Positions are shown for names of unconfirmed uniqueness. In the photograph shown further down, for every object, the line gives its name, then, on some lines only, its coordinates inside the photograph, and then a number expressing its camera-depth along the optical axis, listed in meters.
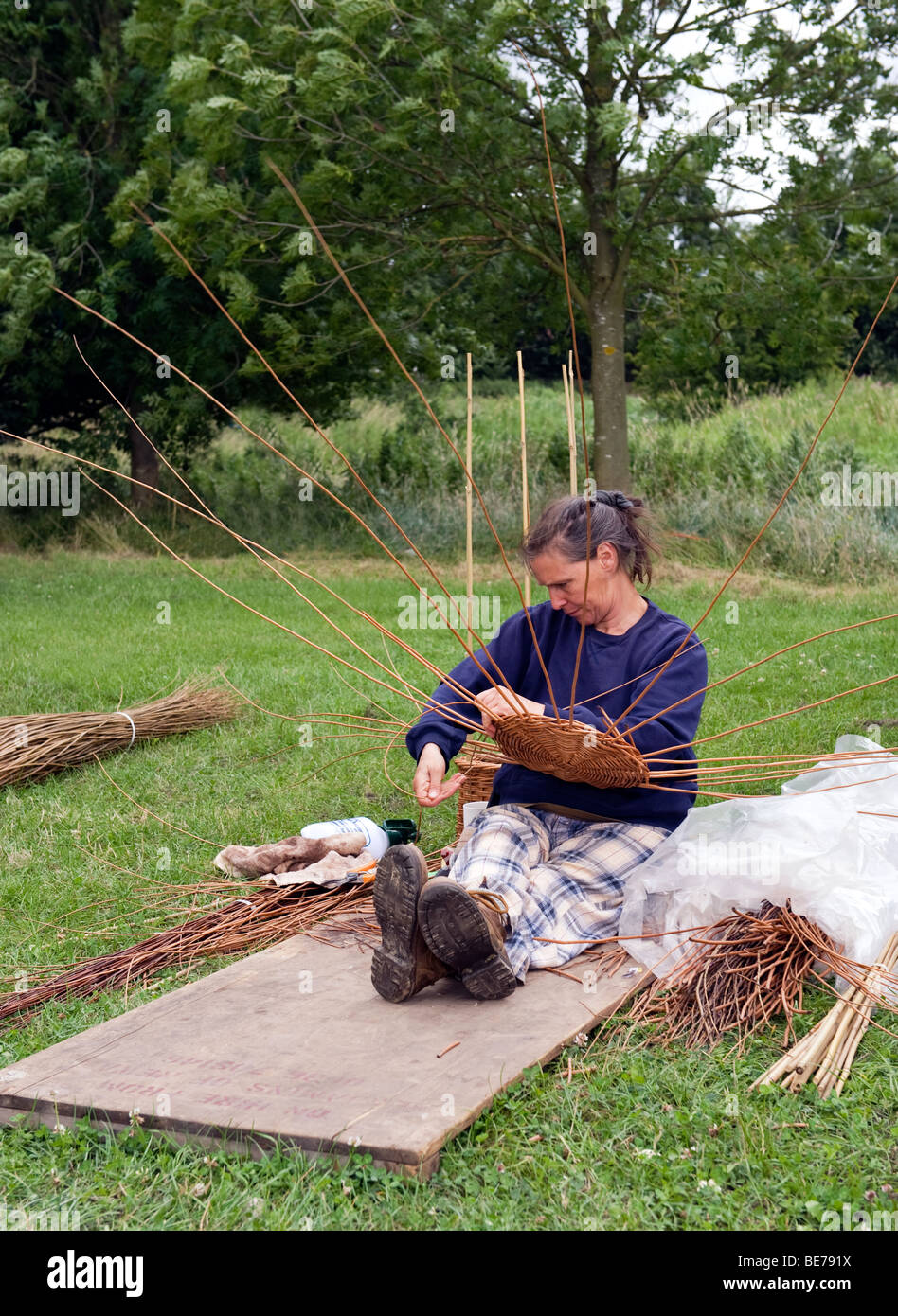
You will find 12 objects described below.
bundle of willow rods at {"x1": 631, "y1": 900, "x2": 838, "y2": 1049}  2.36
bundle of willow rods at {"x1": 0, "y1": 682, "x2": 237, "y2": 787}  4.31
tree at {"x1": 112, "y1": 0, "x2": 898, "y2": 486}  7.39
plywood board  1.94
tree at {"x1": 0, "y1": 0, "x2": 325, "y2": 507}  9.98
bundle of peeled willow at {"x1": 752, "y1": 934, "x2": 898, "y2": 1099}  2.12
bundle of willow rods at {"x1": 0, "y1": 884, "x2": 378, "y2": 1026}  2.67
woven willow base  2.52
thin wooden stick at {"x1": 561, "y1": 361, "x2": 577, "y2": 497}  2.64
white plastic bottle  3.47
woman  2.57
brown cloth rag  3.32
